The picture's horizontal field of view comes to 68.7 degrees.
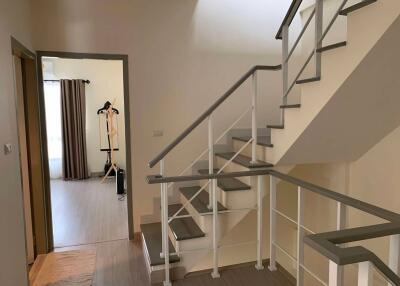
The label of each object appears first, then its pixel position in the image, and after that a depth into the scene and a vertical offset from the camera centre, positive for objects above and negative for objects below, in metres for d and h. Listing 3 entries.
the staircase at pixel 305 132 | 1.68 -0.13
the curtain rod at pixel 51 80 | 6.38 +0.89
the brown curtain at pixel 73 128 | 6.38 -0.17
